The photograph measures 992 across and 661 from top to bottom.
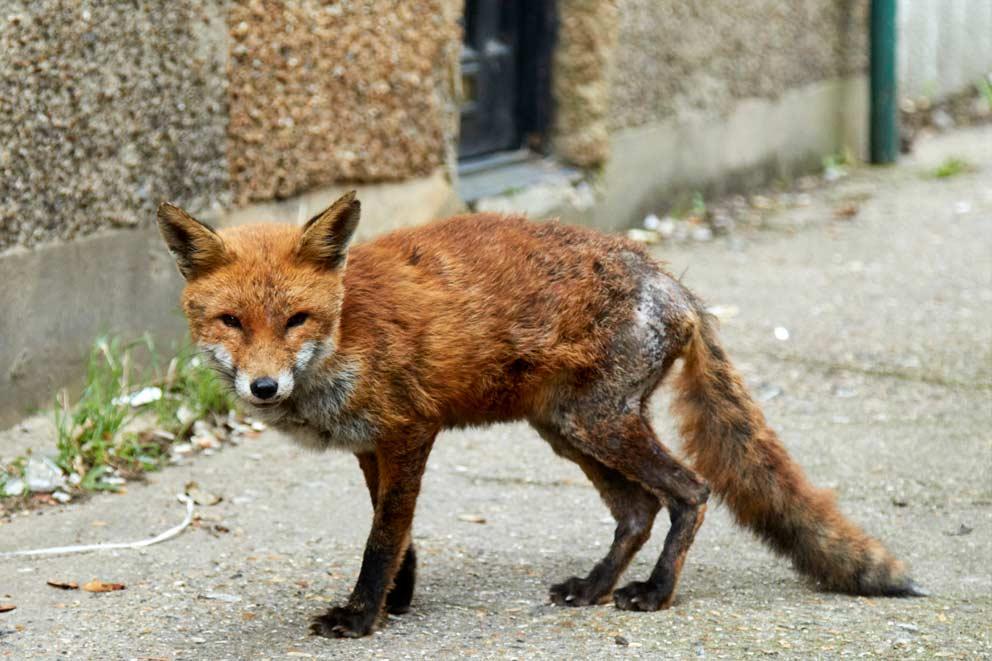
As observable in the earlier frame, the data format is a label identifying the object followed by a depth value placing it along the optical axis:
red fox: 7.65
